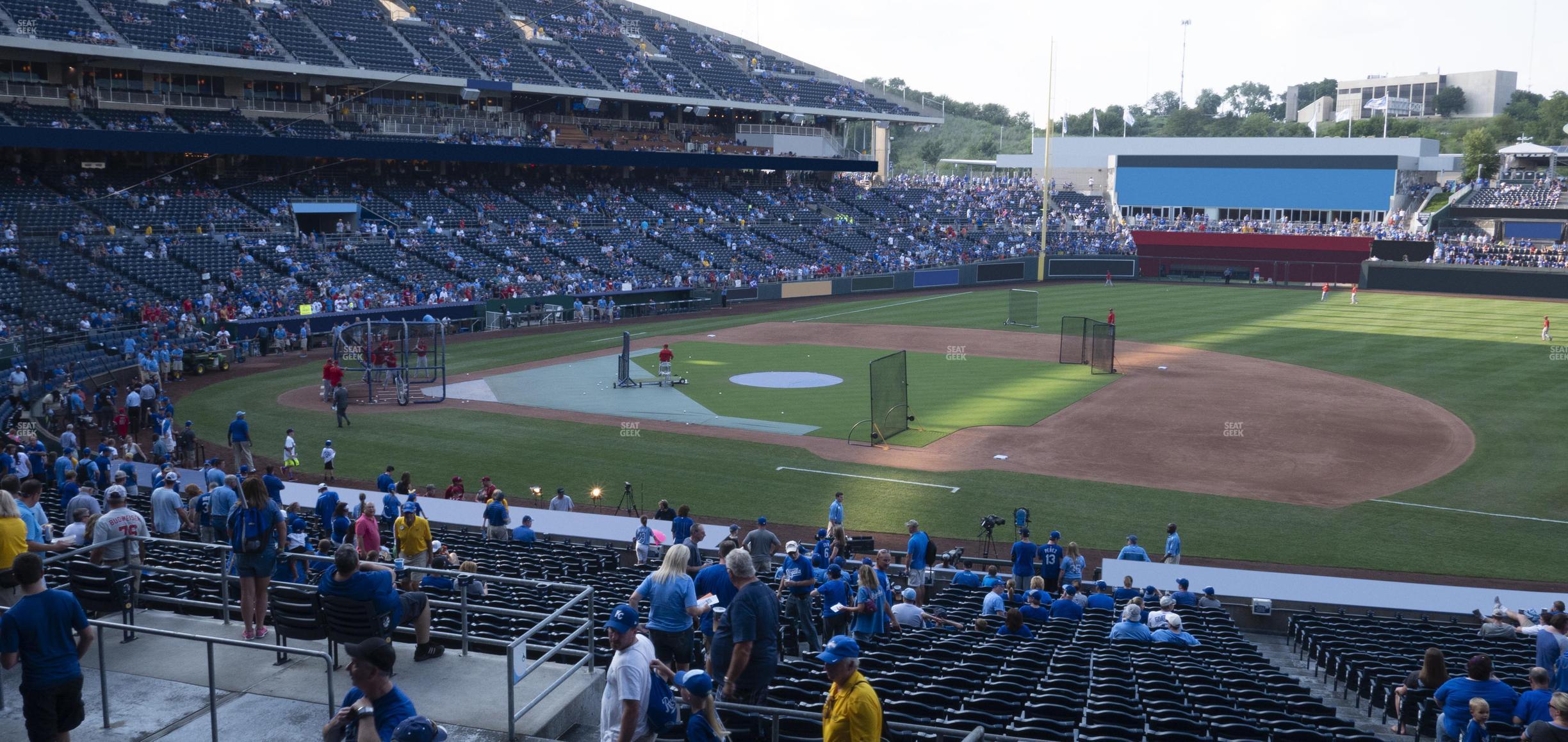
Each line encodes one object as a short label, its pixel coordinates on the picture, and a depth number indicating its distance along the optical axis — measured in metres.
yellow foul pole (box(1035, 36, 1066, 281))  62.77
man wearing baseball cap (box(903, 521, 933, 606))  17.03
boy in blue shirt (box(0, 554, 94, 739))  7.30
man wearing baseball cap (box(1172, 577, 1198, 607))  15.95
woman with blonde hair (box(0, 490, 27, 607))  9.61
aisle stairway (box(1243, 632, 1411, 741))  11.84
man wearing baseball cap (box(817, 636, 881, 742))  6.52
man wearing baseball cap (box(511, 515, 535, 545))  17.80
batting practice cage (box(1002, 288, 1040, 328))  53.34
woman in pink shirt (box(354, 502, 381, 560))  12.89
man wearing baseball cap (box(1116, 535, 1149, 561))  17.73
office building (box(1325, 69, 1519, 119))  147.75
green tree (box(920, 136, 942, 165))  160.00
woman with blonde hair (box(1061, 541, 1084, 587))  16.86
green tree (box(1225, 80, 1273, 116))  190.25
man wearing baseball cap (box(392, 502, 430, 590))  13.36
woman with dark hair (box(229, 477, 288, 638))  9.67
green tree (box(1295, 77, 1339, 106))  182.00
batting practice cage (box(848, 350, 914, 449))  29.09
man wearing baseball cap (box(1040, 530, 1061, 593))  17.28
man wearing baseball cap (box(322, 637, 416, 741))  5.79
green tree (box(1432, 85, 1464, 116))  150.75
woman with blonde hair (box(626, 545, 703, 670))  8.32
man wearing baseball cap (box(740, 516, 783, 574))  16.19
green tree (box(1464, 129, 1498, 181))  90.56
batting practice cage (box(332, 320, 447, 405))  33.47
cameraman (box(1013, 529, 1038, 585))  17.33
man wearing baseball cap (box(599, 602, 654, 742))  6.85
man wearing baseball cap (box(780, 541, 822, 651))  11.36
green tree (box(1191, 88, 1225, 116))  195.88
